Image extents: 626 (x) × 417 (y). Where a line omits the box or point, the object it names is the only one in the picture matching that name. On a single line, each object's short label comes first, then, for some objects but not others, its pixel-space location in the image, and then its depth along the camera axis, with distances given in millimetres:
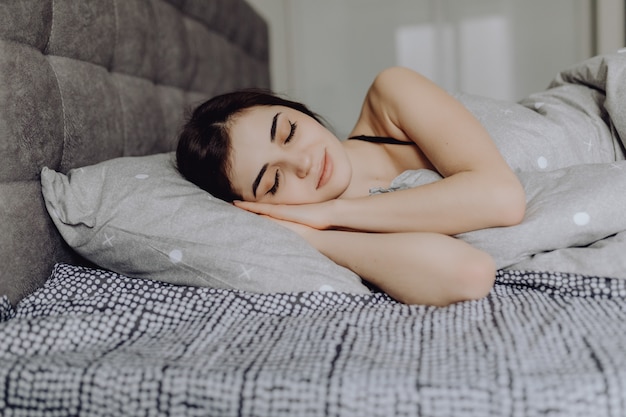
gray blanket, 941
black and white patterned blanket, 601
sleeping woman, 928
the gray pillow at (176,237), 936
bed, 628
